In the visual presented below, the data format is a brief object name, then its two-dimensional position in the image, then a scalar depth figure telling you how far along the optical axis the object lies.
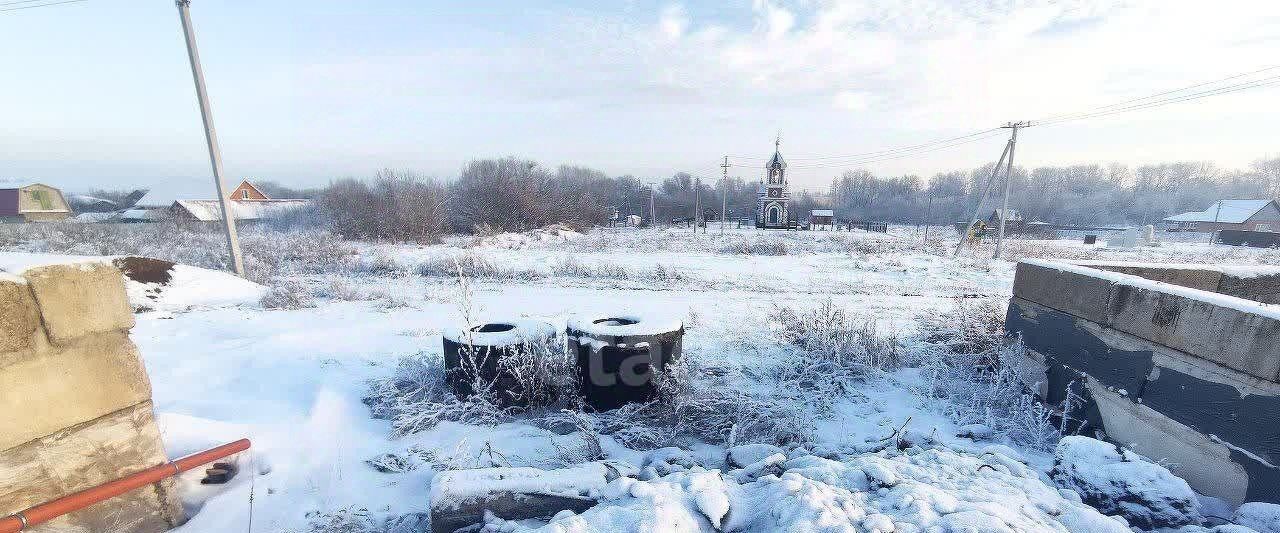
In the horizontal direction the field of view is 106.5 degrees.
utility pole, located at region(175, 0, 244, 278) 8.66
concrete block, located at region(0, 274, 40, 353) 2.03
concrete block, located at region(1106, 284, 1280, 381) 2.70
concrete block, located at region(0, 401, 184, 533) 2.17
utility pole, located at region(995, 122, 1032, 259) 17.58
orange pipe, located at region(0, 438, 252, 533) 2.07
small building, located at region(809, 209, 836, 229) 48.24
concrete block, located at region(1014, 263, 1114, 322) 3.79
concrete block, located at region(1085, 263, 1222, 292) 4.69
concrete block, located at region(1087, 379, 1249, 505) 2.85
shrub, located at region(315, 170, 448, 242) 26.25
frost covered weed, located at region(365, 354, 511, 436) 3.81
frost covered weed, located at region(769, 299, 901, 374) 5.31
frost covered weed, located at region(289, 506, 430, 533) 2.68
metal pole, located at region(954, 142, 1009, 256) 17.98
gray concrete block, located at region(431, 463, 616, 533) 2.56
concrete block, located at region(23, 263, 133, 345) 2.14
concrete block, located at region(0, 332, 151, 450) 2.11
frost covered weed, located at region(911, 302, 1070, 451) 3.97
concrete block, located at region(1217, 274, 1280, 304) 4.67
